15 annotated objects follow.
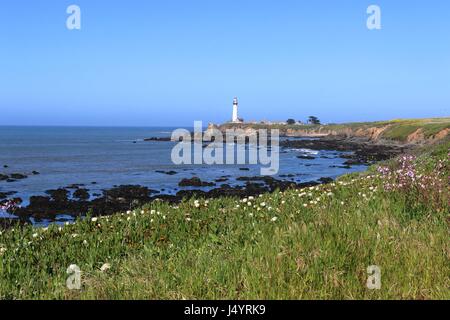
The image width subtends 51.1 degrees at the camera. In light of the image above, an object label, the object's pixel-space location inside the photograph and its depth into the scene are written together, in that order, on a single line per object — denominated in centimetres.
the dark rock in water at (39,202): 2601
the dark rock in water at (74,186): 3286
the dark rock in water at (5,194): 2864
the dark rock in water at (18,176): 3828
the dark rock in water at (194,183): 3550
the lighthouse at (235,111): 16279
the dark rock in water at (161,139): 11812
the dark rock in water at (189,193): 3058
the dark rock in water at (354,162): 5226
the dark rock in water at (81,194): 2918
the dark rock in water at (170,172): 4319
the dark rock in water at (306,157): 6112
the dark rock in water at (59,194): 2808
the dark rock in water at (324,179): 3737
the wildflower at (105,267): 565
